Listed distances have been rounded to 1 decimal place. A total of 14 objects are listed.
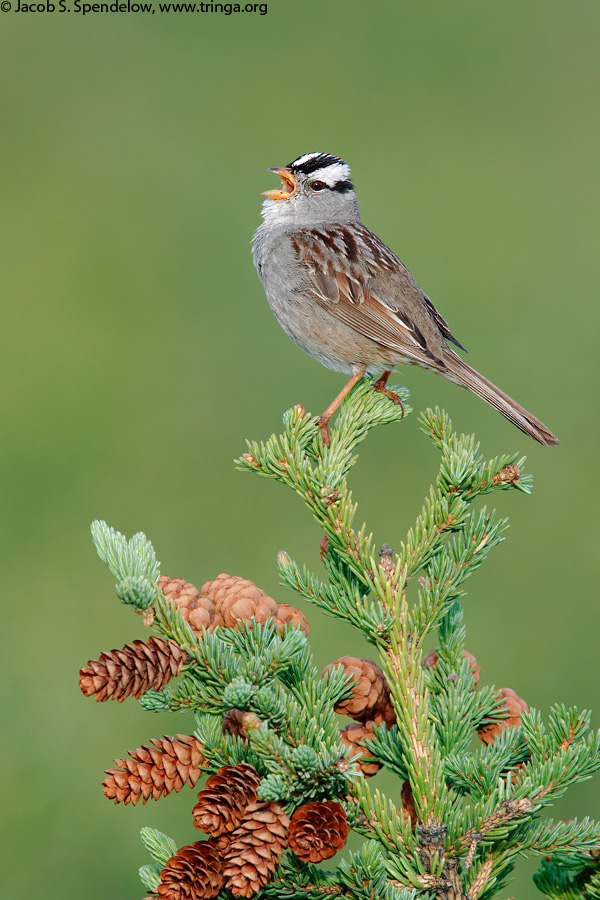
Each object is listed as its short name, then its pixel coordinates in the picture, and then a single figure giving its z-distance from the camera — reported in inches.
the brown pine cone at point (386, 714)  171.5
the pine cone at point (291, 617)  165.6
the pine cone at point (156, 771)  142.2
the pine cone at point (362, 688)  165.9
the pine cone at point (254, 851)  136.9
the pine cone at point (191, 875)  139.2
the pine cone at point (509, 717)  172.7
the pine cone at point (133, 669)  137.9
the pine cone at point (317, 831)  137.9
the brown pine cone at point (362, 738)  164.7
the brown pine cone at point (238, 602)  158.4
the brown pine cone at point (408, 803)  161.6
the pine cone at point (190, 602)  161.0
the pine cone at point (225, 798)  141.1
